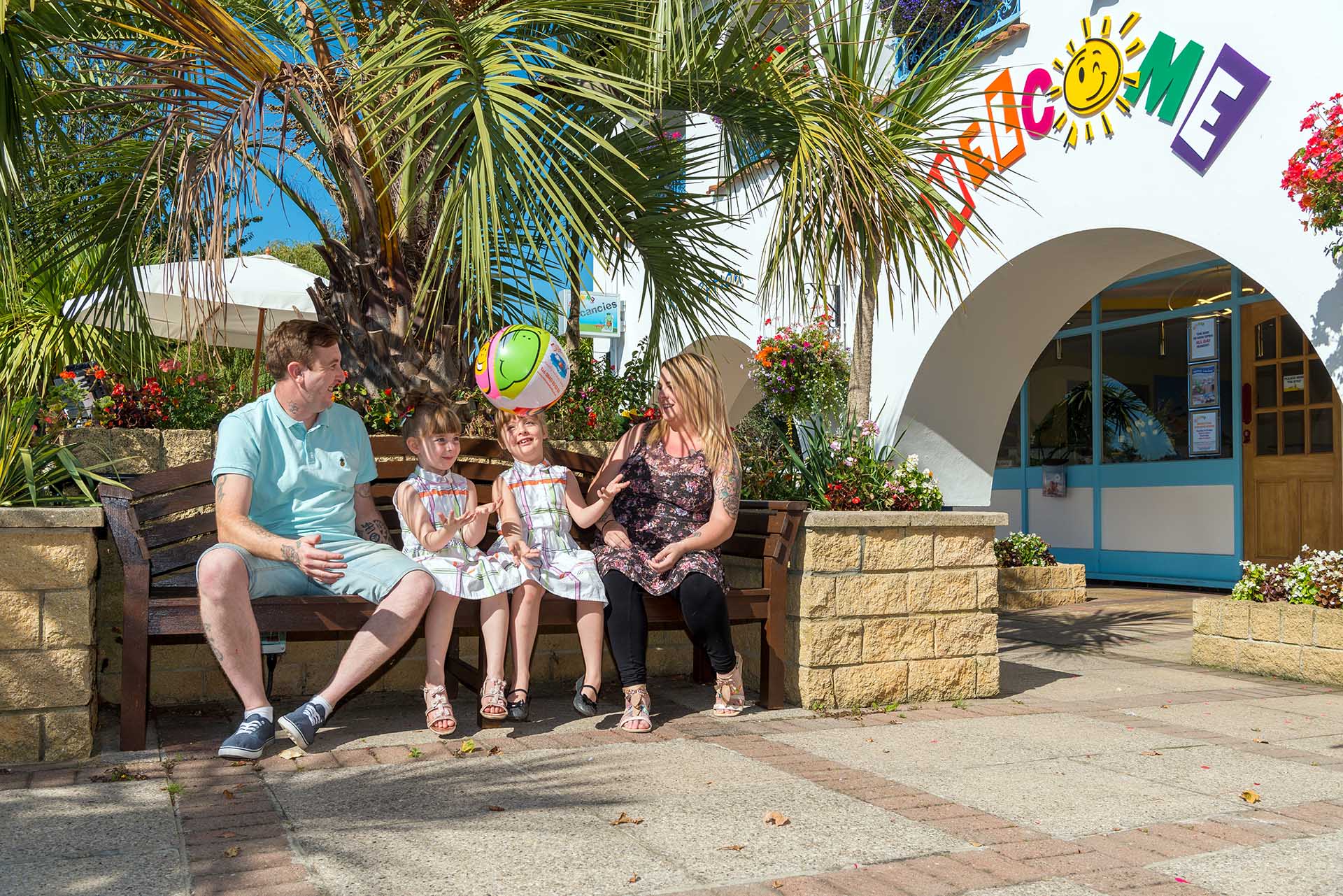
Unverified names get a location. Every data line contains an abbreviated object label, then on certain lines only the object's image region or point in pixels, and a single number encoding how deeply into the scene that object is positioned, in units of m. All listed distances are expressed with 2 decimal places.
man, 3.51
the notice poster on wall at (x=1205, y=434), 11.00
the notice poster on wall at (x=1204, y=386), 11.06
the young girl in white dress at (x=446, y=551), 3.86
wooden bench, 3.57
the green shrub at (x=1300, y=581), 5.61
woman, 4.16
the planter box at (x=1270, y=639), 5.50
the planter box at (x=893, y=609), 4.54
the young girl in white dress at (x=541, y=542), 4.01
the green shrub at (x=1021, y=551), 9.81
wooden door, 10.08
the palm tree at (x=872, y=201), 4.40
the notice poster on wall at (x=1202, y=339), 11.16
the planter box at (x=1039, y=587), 9.48
